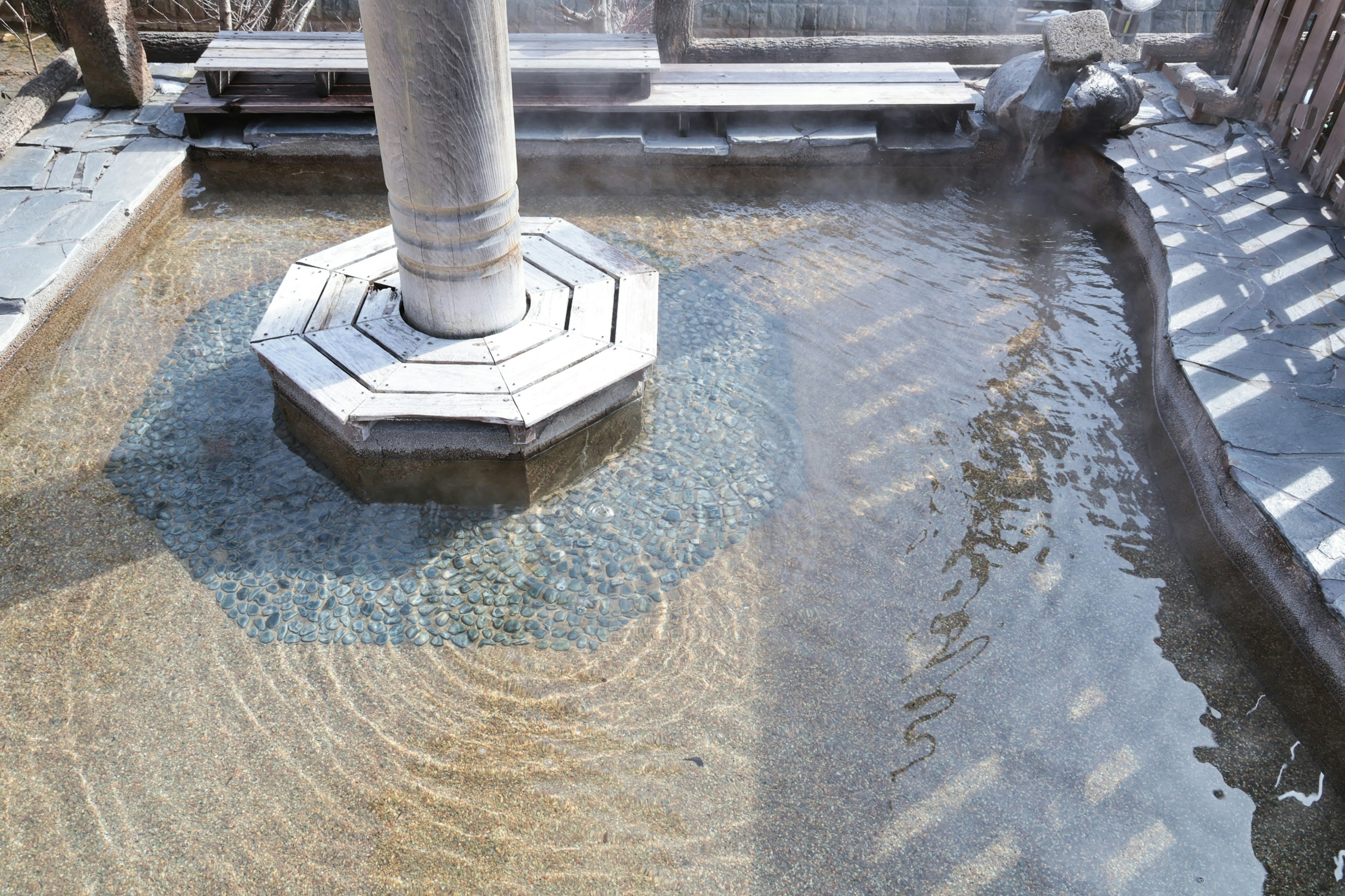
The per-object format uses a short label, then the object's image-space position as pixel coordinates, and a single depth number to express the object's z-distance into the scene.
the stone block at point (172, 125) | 5.78
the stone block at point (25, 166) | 5.03
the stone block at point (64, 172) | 5.05
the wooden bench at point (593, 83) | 5.73
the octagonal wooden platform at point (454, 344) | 3.22
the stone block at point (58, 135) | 5.46
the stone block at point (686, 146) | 5.90
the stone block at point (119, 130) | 5.64
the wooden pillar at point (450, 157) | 2.79
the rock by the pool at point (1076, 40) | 5.57
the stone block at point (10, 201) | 4.72
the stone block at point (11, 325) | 3.88
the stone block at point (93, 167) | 5.10
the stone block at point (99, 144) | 5.45
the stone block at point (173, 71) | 6.43
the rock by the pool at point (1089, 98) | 5.67
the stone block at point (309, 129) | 5.75
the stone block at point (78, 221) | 4.57
